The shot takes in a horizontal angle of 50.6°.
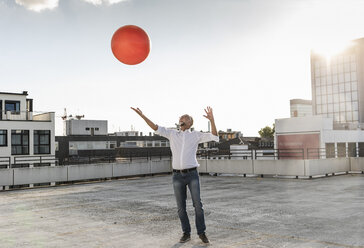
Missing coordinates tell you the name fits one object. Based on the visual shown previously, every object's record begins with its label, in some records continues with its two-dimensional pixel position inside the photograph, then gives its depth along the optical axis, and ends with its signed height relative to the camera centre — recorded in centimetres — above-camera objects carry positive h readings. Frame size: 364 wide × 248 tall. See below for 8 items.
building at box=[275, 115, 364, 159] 4403 +80
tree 14875 +392
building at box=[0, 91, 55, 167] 3356 +116
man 640 -28
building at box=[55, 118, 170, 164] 6781 +34
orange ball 762 +198
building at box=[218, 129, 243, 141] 13550 +303
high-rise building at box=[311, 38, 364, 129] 7569 +1185
